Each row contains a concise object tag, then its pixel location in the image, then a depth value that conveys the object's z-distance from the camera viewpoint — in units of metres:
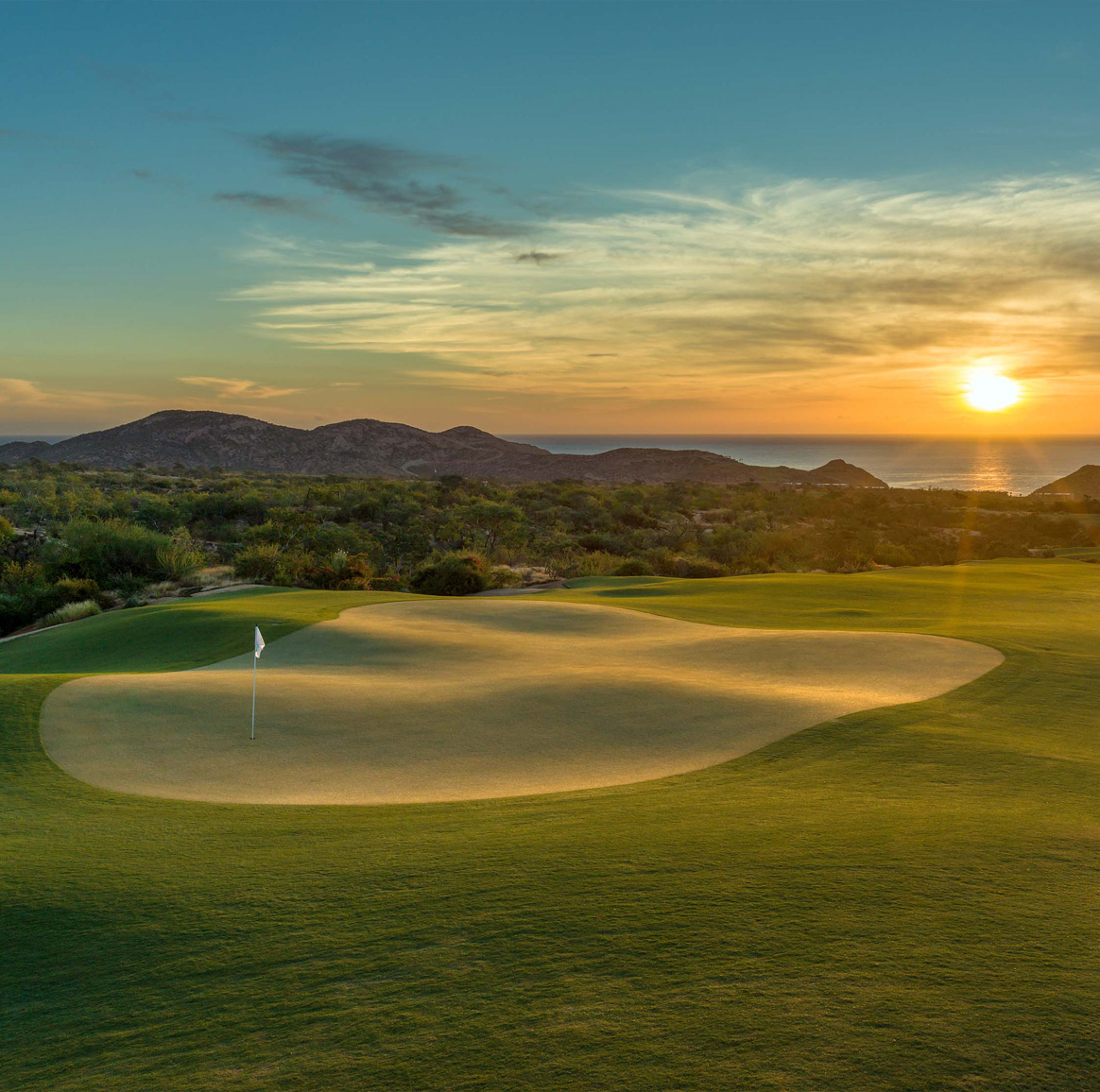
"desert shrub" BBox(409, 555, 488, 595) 27.38
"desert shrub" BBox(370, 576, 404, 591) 27.83
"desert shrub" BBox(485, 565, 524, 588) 28.27
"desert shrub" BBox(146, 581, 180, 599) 25.33
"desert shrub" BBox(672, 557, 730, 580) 32.72
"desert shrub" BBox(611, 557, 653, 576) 32.88
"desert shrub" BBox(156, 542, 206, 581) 27.22
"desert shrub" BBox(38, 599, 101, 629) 22.77
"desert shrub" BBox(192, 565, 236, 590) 27.03
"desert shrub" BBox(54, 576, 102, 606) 24.47
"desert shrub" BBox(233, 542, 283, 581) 28.47
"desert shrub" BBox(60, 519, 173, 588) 27.14
